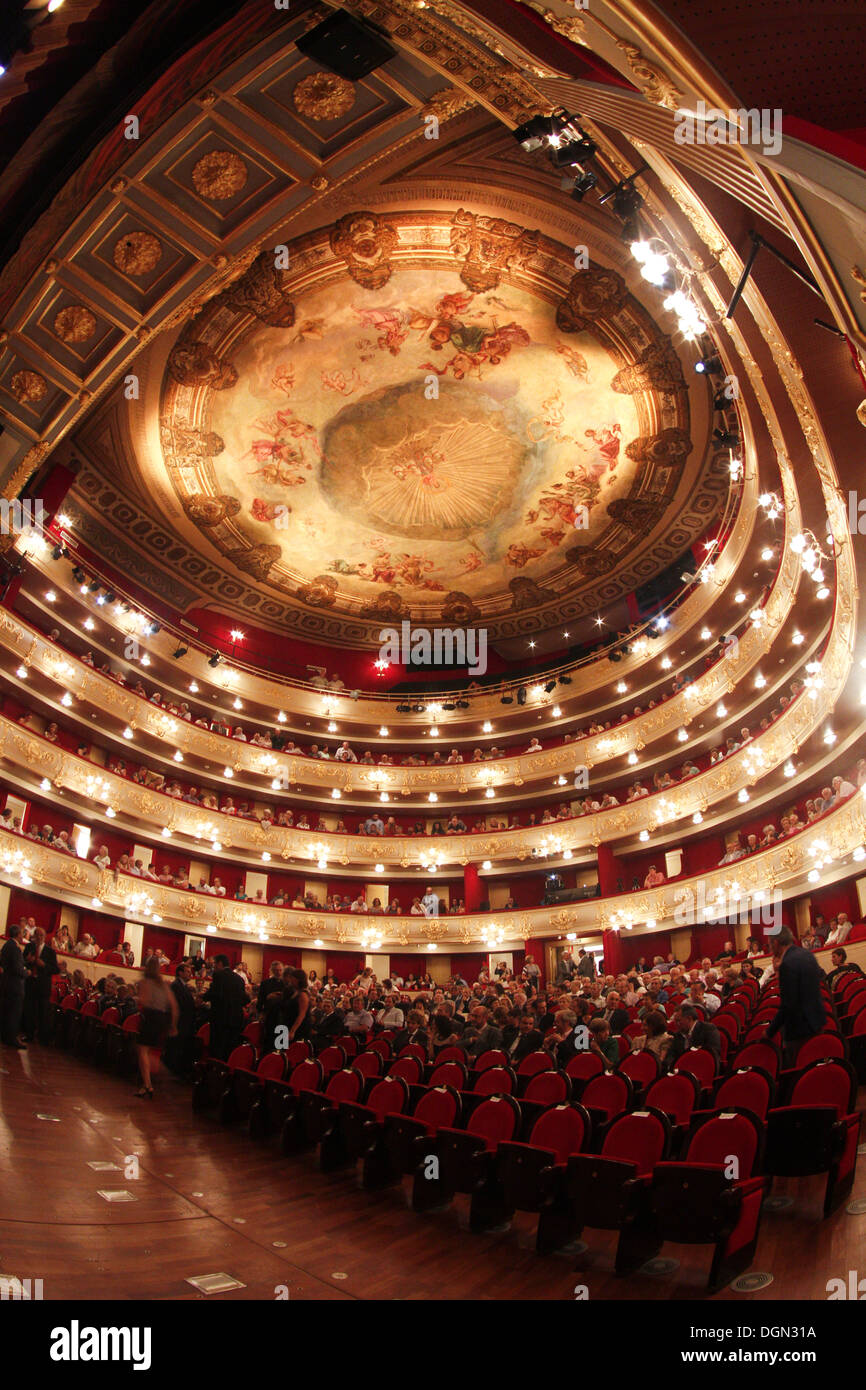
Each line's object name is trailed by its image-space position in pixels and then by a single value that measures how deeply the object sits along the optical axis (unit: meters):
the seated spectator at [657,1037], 6.17
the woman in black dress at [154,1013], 6.89
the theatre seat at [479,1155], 4.56
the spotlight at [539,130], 8.95
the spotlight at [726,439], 12.64
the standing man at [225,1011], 8.27
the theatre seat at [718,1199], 3.35
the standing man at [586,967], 17.22
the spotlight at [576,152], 8.91
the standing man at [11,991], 8.23
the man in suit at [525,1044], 7.25
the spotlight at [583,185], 9.34
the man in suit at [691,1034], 5.90
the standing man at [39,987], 9.75
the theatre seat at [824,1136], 3.82
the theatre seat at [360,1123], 5.52
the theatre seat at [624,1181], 3.71
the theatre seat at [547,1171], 4.09
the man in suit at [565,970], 17.58
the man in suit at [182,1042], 8.73
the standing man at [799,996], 5.34
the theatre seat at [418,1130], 5.02
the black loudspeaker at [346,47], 9.61
